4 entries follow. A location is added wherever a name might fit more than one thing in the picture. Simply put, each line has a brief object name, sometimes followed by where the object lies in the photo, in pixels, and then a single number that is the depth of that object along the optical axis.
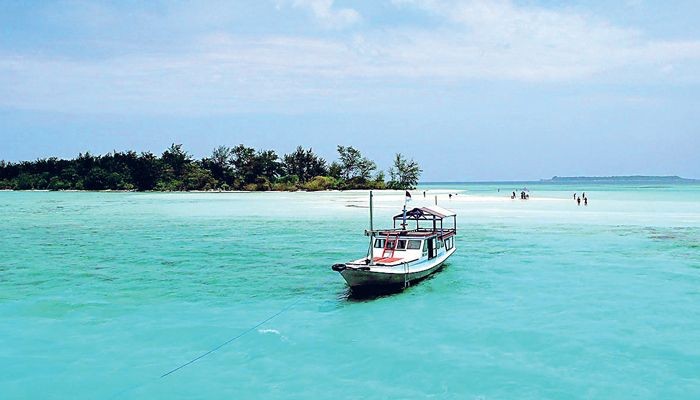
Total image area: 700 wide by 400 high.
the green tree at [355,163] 137.75
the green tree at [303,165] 143.88
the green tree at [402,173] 138.50
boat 22.36
